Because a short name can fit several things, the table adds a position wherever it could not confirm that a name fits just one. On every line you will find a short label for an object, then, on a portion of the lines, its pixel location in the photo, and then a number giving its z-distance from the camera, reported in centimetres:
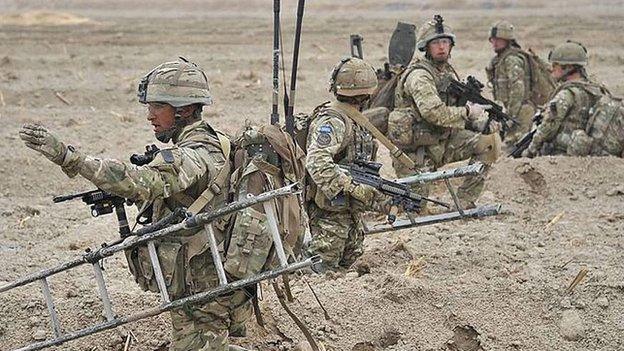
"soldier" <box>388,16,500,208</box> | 1636
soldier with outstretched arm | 927
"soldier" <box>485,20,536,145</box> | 2380
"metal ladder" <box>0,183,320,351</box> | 895
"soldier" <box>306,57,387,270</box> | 1266
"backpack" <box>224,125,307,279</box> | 962
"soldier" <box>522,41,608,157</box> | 2028
